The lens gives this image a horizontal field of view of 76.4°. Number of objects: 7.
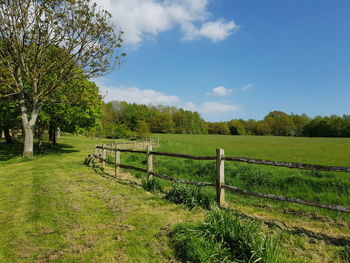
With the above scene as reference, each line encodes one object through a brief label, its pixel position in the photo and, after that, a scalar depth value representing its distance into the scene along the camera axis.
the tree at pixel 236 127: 129.88
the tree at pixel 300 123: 116.94
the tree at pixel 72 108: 19.34
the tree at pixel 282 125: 118.11
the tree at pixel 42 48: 15.23
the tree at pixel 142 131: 53.15
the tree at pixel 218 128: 134.00
